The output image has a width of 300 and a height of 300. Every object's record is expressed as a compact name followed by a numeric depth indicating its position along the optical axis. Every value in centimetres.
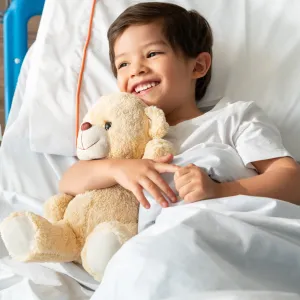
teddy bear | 101
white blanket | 75
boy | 102
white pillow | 134
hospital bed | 79
